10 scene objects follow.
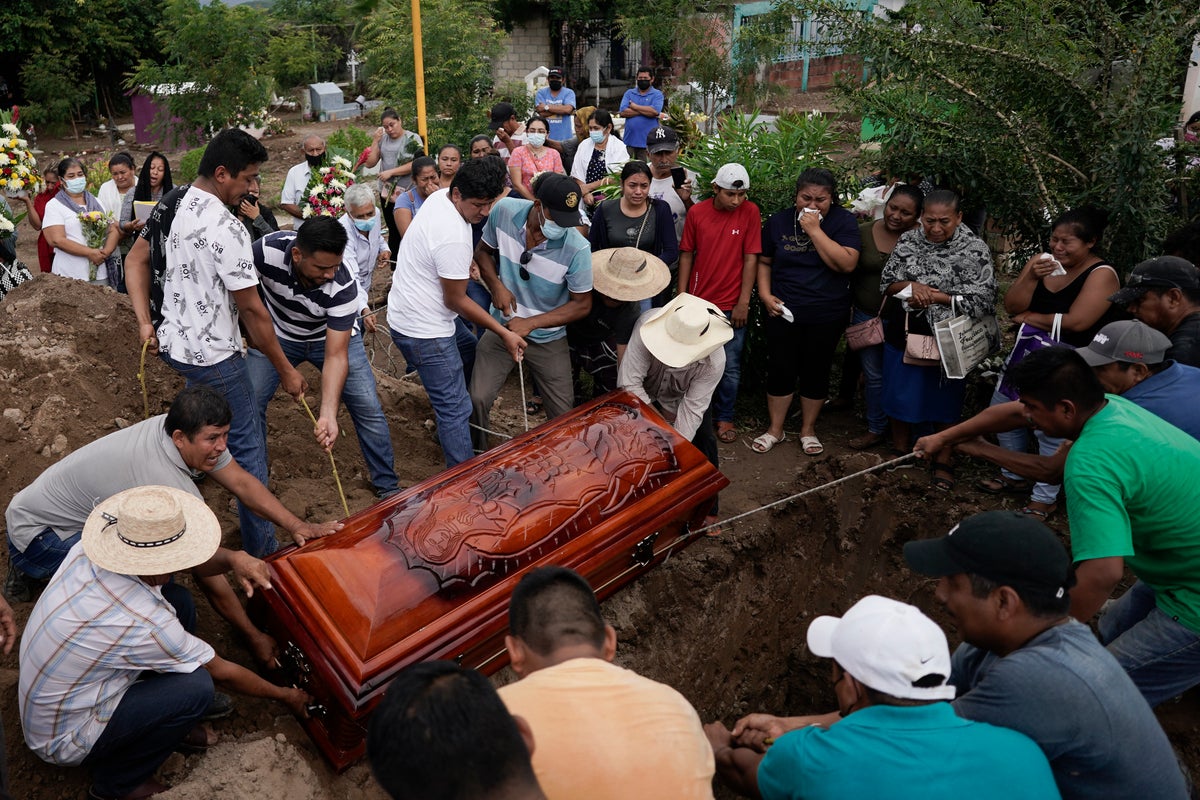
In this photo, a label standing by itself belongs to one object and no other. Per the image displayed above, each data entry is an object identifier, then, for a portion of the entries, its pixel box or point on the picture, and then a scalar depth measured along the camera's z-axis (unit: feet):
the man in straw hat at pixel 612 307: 14.51
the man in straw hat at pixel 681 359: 12.95
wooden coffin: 9.12
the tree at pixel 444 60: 37.50
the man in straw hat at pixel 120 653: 7.97
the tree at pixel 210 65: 42.29
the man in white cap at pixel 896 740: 6.12
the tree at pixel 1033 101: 14.15
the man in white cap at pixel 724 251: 16.47
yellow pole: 26.43
